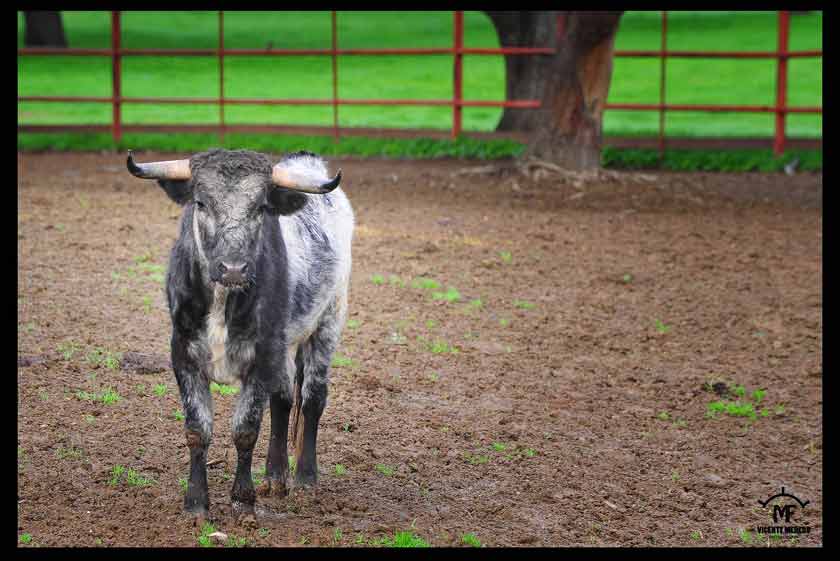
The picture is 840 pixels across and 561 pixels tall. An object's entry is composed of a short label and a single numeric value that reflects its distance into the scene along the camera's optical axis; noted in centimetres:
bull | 1117
